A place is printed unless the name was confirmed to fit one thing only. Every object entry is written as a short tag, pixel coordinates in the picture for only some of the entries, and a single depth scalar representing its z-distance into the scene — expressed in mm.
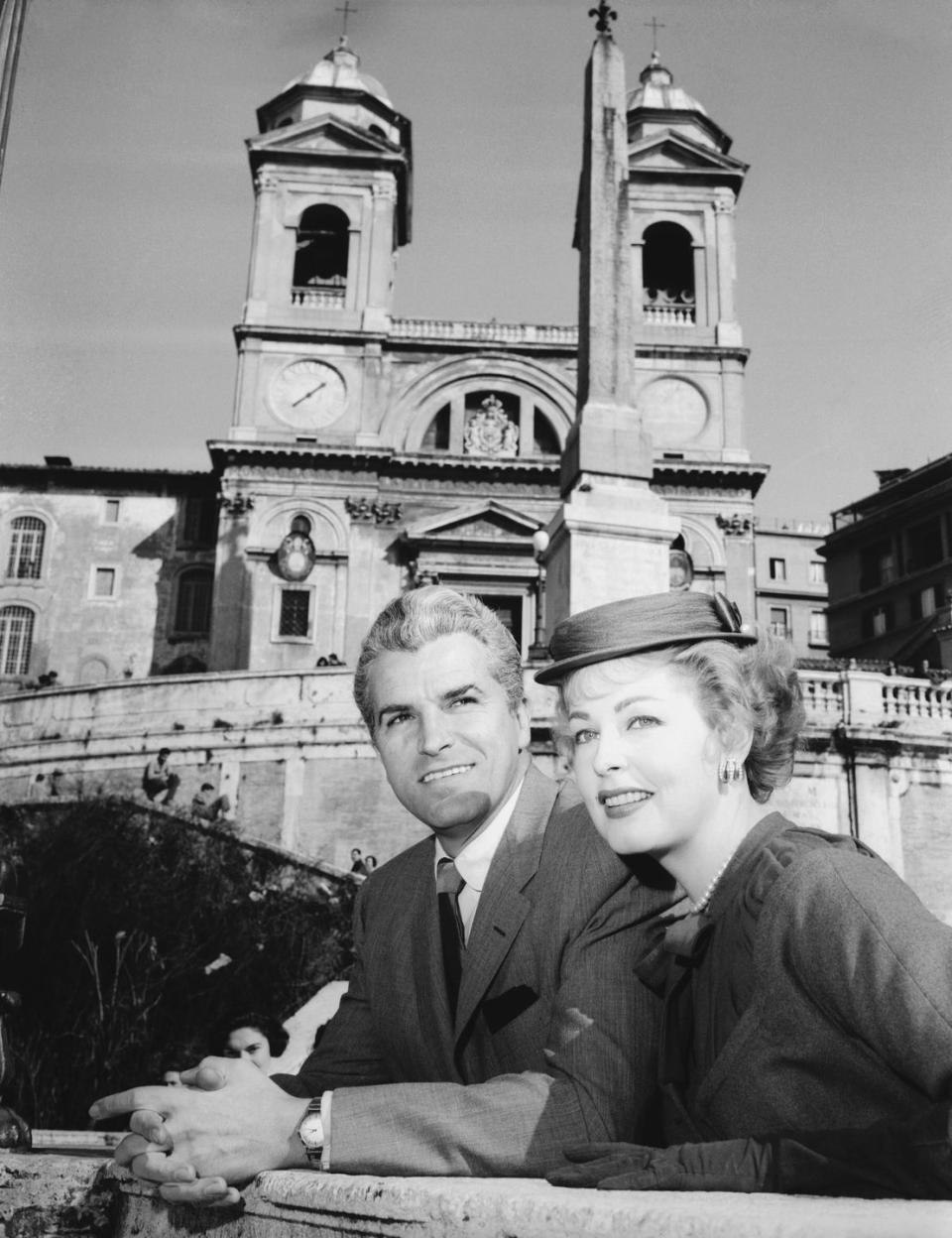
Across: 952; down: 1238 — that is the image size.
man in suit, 2055
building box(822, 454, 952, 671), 40031
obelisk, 12422
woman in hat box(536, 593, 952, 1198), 1597
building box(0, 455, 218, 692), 33625
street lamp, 14062
